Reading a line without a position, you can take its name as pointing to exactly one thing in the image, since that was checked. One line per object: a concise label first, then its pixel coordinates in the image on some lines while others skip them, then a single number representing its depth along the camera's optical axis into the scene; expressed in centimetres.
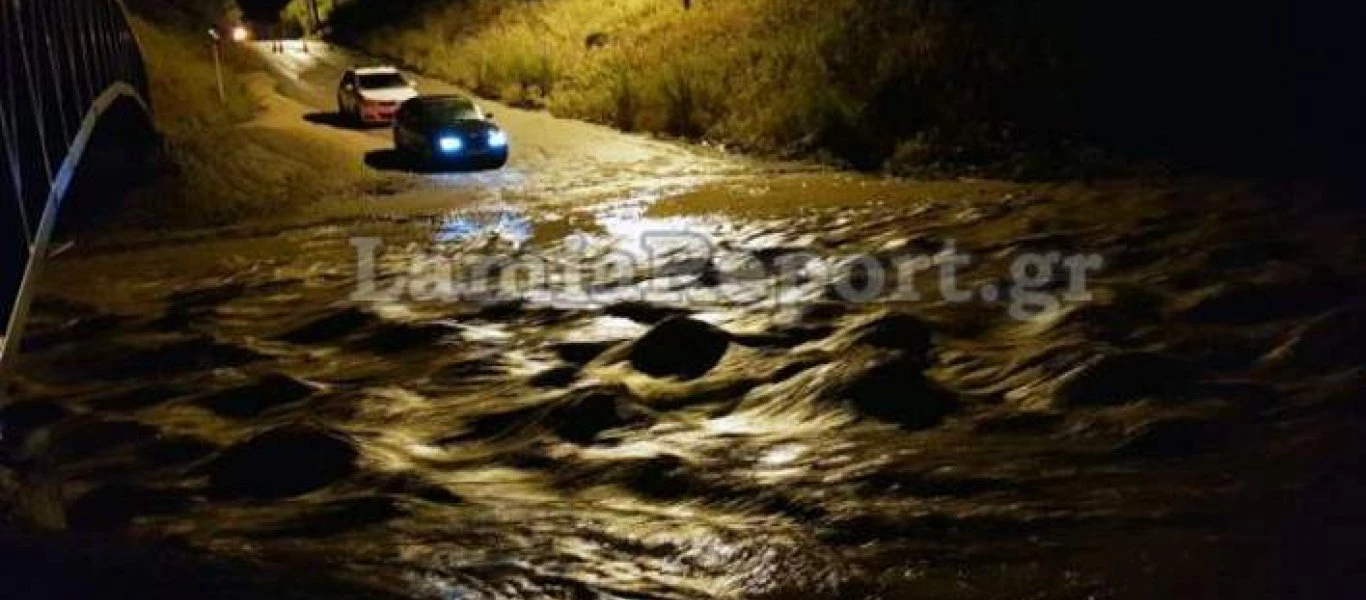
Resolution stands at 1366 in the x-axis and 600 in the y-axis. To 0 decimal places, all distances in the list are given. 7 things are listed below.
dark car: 2577
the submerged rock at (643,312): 1275
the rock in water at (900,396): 889
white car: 3183
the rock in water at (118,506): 815
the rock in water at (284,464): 852
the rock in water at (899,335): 1055
